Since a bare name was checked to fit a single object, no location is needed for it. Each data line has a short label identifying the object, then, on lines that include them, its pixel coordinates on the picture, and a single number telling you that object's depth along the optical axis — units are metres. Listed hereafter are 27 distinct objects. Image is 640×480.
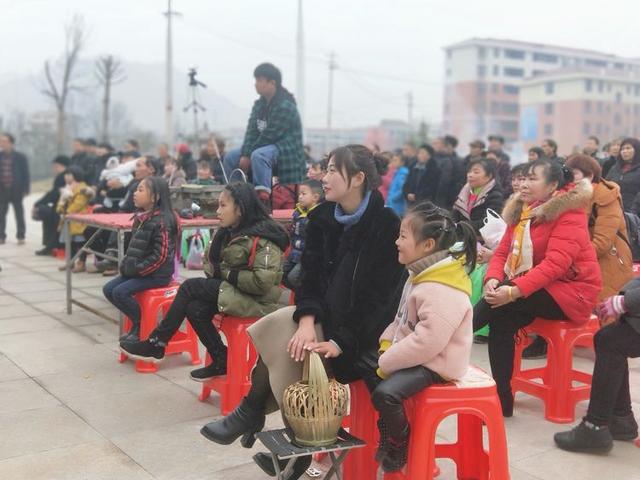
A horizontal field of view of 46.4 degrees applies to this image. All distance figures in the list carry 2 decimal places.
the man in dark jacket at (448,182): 10.65
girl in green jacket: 4.29
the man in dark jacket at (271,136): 6.41
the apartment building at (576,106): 77.75
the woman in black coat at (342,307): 3.25
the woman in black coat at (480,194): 6.03
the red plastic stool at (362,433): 3.27
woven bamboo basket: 2.93
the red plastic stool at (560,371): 4.26
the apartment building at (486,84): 89.25
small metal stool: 2.93
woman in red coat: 4.18
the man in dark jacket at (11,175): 12.29
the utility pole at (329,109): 46.22
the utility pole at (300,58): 17.66
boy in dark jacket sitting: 5.74
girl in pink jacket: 2.94
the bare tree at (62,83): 31.17
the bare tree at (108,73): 33.25
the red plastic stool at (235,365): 4.27
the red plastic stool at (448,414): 2.95
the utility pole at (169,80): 24.95
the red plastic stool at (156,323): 5.24
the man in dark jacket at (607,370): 3.72
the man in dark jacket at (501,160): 9.92
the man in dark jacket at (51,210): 11.09
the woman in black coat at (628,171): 7.62
